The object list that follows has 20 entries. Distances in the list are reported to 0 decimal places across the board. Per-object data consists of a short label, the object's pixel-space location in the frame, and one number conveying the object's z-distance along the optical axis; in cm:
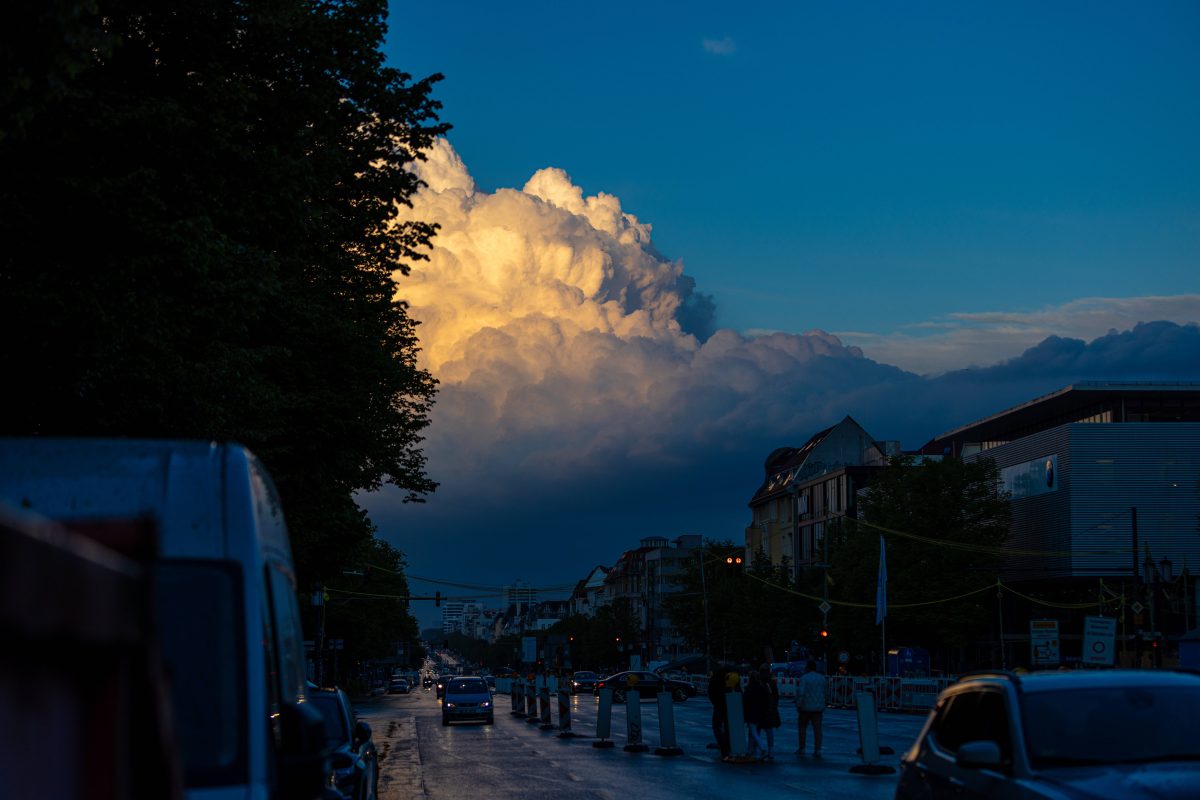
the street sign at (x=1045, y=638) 4709
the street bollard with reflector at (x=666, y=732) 3173
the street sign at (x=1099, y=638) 4219
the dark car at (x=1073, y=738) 862
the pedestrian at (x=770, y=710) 2989
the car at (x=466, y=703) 5247
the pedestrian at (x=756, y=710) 2973
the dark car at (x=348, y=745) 1519
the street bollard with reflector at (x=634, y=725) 3309
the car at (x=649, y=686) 7556
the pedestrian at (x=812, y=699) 3116
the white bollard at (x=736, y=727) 2858
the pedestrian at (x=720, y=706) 3039
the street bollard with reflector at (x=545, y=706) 4678
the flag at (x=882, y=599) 6278
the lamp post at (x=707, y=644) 10919
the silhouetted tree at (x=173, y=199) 1697
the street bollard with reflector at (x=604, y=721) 3550
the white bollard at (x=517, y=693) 6025
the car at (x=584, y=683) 10062
